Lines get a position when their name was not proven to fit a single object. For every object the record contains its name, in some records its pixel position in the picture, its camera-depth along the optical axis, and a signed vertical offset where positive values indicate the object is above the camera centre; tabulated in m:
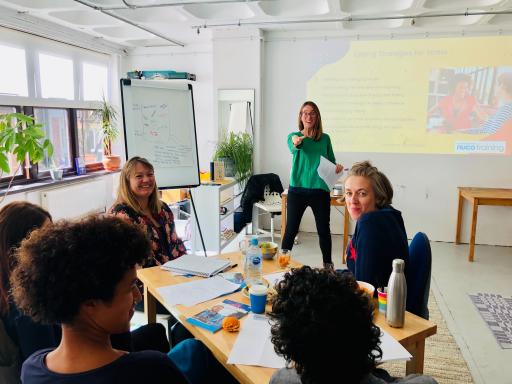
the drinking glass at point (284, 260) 1.88 -0.61
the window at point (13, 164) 4.05 -0.36
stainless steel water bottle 1.29 -0.53
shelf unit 3.74 -0.82
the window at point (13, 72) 3.90 +0.57
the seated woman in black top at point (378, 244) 1.54 -0.45
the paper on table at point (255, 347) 1.12 -0.65
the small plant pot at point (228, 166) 4.42 -0.41
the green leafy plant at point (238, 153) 4.45 -0.26
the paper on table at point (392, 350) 1.12 -0.64
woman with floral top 2.16 -0.43
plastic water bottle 1.73 -0.60
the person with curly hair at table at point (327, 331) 0.77 -0.39
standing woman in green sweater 3.40 -0.42
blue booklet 1.33 -0.65
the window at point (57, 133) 4.58 -0.05
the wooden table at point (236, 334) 1.08 -0.65
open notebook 1.79 -0.63
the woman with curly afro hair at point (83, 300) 0.82 -0.36
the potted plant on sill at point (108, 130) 5.26 -0.01
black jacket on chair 4.47 -0.69
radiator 4.30 -0.80
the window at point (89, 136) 5.14 -0.09
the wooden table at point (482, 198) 3.80 -0.66
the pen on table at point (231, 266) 1.86 -0.65
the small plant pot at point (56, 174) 4.54 -0.51
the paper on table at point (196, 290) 1.53 -0.65
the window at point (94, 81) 5.12 +0.63
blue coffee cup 1.40 -0.59
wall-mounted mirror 4.74 +0.22
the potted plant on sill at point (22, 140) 2.76 -0.08
